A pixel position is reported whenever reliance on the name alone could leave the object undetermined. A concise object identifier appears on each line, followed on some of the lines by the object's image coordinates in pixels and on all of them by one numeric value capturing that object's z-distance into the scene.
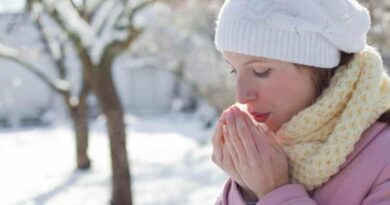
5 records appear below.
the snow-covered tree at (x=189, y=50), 14.62
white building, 20.14
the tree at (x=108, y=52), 6.20
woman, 0.92
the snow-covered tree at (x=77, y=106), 10.02
